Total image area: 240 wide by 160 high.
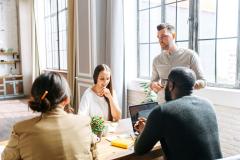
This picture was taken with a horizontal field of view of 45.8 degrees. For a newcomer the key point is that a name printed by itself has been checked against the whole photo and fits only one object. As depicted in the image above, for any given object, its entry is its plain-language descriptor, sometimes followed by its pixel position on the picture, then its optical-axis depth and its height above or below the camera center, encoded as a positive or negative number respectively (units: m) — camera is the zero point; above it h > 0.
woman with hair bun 1.27 -0.34
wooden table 1.71 -0.60
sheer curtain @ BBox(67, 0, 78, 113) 4.80 +0.12
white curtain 3.75 +0.12
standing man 2.51 -0.04
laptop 1.94 -0.38
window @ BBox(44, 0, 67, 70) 6.56 +0.54
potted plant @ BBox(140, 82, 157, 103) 2.89 -0.41
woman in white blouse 2.53 -0.40
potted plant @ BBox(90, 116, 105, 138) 1.91 -0.47
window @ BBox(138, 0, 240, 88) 2.70 +0.24
